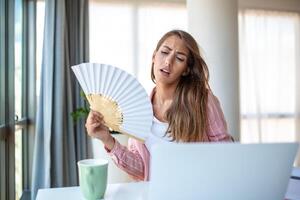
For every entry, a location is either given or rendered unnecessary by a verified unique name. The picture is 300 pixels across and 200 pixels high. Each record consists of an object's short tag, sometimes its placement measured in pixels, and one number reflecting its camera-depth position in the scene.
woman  1.08
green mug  0.87
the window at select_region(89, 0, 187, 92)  3.35
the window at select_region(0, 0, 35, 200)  2.12
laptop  0.60
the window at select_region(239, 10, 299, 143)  3.87
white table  0.92
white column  2.61
